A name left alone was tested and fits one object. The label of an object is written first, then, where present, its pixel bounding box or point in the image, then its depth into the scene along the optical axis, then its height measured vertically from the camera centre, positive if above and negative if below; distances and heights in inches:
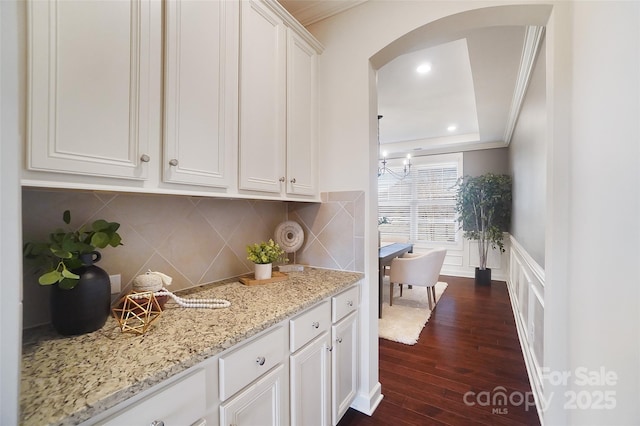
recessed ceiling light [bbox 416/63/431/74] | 104.8 +57.9
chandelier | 223.6 +37.3
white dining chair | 132.2 -27.9
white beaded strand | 44.8 -15.5
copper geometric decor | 35.9 -14.6
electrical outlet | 45.2 -12.4
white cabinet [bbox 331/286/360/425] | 57.4 -31.5
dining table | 125.8 -20.6
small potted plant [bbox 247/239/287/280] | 61.4 -10.4
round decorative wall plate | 73.5 -6.5
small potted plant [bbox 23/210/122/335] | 33.3 -8.6
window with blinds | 215.6 +10.1
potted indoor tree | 176.6 +2.1
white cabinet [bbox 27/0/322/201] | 30.5 +17.2
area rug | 108.7 -48.7
